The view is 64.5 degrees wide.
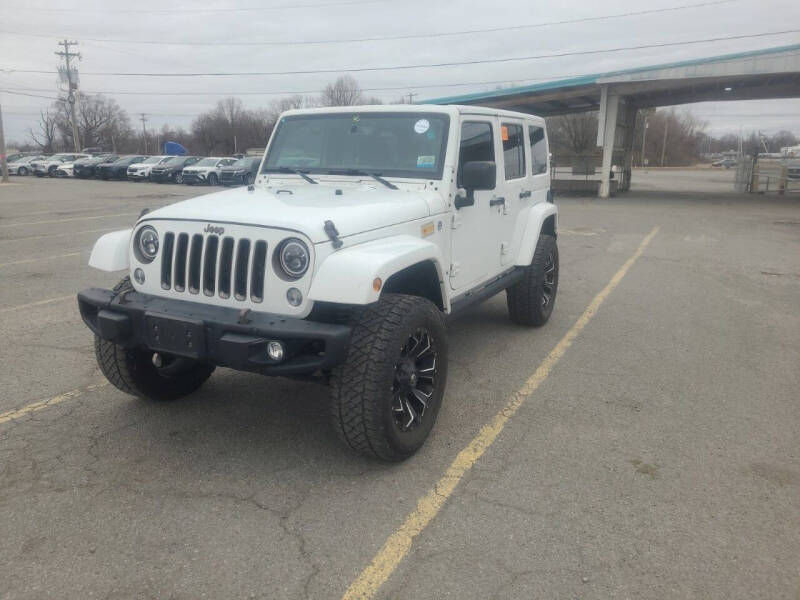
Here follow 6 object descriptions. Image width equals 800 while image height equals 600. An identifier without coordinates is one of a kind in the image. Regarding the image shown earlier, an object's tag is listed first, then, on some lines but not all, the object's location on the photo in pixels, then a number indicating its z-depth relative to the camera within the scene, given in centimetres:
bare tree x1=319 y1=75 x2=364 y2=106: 6582
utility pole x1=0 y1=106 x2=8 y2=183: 2964
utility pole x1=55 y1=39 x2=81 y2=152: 5391
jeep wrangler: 315
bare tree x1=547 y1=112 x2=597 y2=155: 5009
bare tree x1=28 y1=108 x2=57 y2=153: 9156
